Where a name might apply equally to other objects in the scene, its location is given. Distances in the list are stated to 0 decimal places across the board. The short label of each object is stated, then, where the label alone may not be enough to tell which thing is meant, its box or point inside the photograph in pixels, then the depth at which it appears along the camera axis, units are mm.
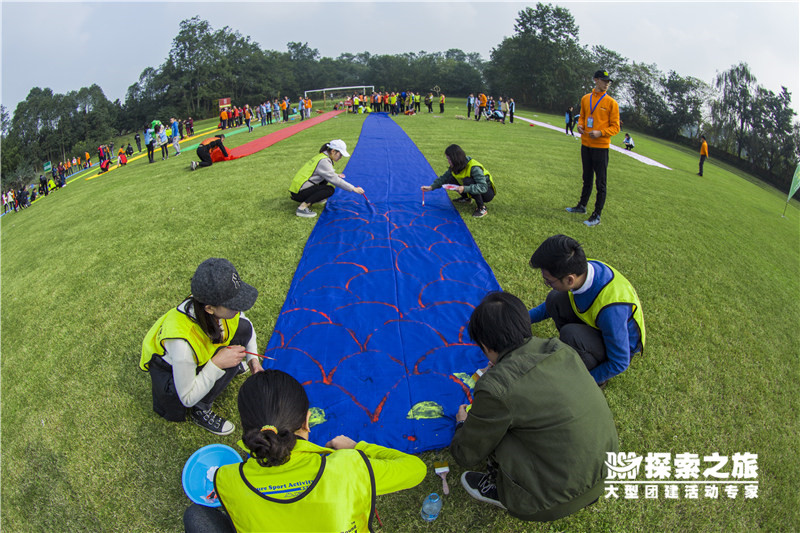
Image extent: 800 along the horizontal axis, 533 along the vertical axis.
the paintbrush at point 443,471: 2086
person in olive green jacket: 1538
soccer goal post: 34906
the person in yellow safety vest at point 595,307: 2225
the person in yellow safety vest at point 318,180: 5203
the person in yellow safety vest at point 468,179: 5191
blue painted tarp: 2555
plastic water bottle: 1973
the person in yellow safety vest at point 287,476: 1294
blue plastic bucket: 2074
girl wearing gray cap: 2033
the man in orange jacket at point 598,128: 4875
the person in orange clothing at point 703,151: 12046
